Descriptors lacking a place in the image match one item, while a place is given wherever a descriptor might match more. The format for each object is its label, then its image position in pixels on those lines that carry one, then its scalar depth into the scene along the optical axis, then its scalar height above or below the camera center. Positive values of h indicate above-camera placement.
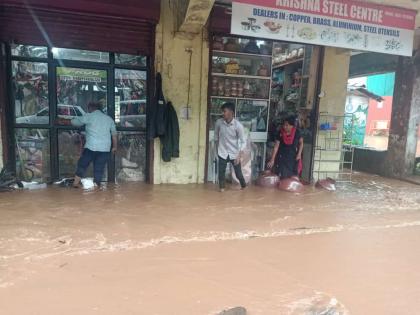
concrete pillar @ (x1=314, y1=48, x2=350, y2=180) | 7.82 +0.53
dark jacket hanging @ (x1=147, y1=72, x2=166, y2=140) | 6.64 -0.02
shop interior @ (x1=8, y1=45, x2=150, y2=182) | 6.43 +0.11
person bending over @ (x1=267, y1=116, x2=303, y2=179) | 7.24 -0.60
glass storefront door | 6.62 +0.17
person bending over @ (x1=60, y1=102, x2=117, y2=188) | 6.18 -0.51
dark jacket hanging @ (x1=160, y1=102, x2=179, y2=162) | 6.77 -0.42
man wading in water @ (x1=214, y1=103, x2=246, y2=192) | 6.53 -0.42
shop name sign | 5.73 +1.57
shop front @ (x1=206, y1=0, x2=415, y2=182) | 5.89 +1.12
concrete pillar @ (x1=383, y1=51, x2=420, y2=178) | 8.91 +0.15
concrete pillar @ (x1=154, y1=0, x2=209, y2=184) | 6.71 +0.45
